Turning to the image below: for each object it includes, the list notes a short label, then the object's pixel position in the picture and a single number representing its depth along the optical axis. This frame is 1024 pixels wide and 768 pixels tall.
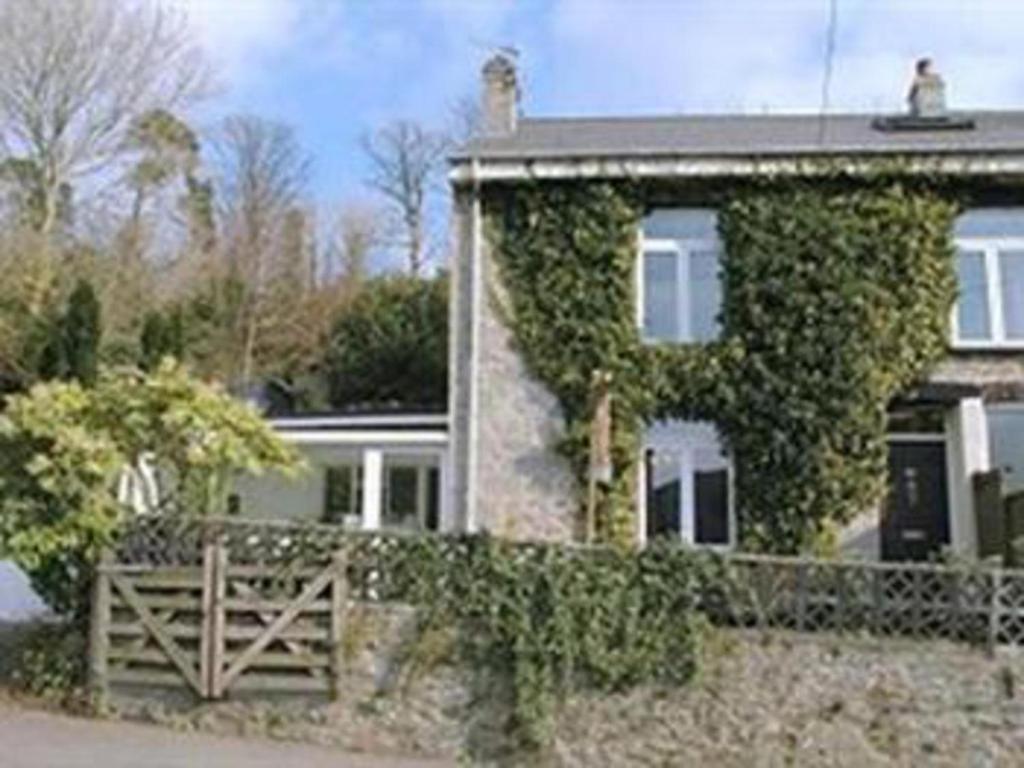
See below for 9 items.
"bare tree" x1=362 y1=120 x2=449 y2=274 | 45.50
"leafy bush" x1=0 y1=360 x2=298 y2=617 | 13.86
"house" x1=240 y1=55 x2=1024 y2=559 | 18.55
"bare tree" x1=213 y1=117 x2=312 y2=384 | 38.12
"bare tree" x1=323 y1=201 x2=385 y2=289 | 41.91
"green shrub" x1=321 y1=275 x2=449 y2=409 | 33.47
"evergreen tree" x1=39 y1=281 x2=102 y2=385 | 20.16
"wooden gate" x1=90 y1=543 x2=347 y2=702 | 13.45
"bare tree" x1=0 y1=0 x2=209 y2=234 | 33.31
